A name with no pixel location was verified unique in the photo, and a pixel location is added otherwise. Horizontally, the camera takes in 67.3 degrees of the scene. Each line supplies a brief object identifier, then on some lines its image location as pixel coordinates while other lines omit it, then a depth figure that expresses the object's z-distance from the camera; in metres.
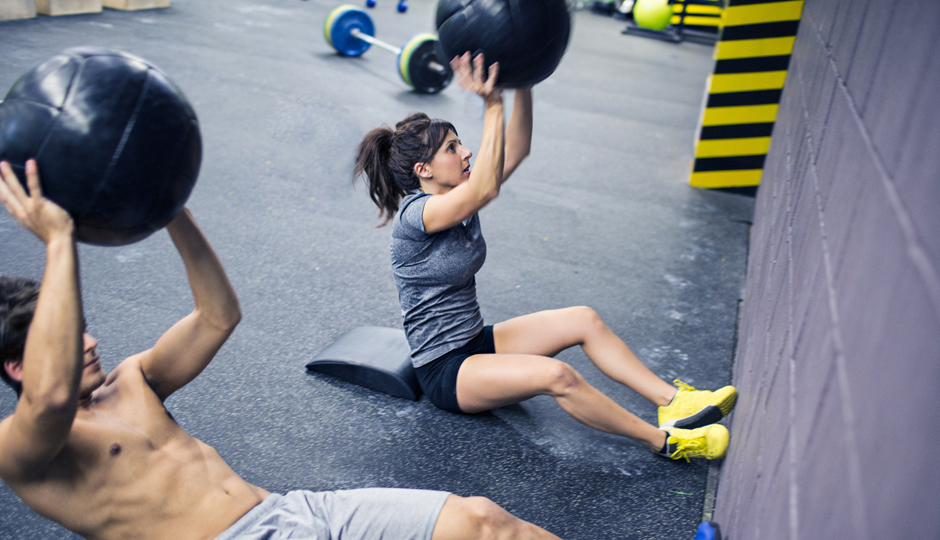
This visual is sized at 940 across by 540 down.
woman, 2.13
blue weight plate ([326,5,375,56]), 6.91
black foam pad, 2.48
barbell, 5.98
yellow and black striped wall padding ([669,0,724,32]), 10.28
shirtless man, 1.10
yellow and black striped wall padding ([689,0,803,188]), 4.43
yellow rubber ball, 8.95
